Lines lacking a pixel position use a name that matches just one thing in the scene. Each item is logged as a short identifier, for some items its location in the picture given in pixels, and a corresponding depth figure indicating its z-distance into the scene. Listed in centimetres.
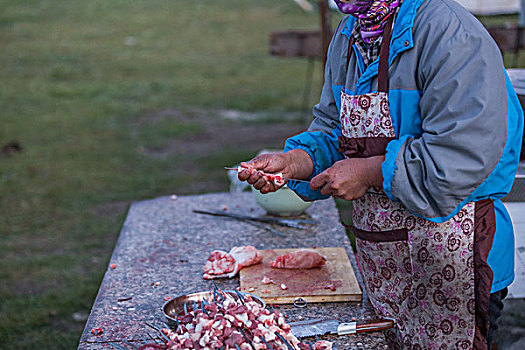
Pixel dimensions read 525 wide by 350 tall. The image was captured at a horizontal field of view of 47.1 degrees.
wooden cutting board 233
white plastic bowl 326
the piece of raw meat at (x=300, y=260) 254
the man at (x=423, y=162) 166
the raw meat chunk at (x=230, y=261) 259
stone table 222
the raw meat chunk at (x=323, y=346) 176
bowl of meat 149
